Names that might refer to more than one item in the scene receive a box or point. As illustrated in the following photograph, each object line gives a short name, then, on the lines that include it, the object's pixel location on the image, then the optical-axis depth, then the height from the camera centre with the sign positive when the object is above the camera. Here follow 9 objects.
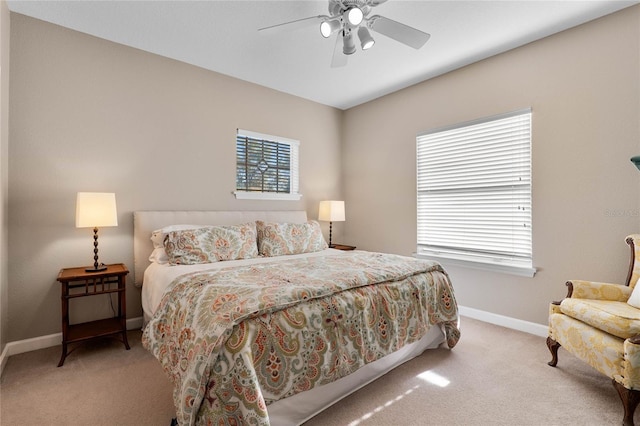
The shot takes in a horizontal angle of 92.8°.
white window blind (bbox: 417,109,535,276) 3.07 +0.24
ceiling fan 2.11 +1.36
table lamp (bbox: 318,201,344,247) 4.33 +0.05
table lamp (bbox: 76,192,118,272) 2.50 +0.02
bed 1.34 -0.63
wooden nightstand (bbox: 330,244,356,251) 4.23 -0.46
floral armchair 1.69 -0.73
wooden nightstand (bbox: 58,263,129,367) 2.40 -0.70
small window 3.91 +0.65
